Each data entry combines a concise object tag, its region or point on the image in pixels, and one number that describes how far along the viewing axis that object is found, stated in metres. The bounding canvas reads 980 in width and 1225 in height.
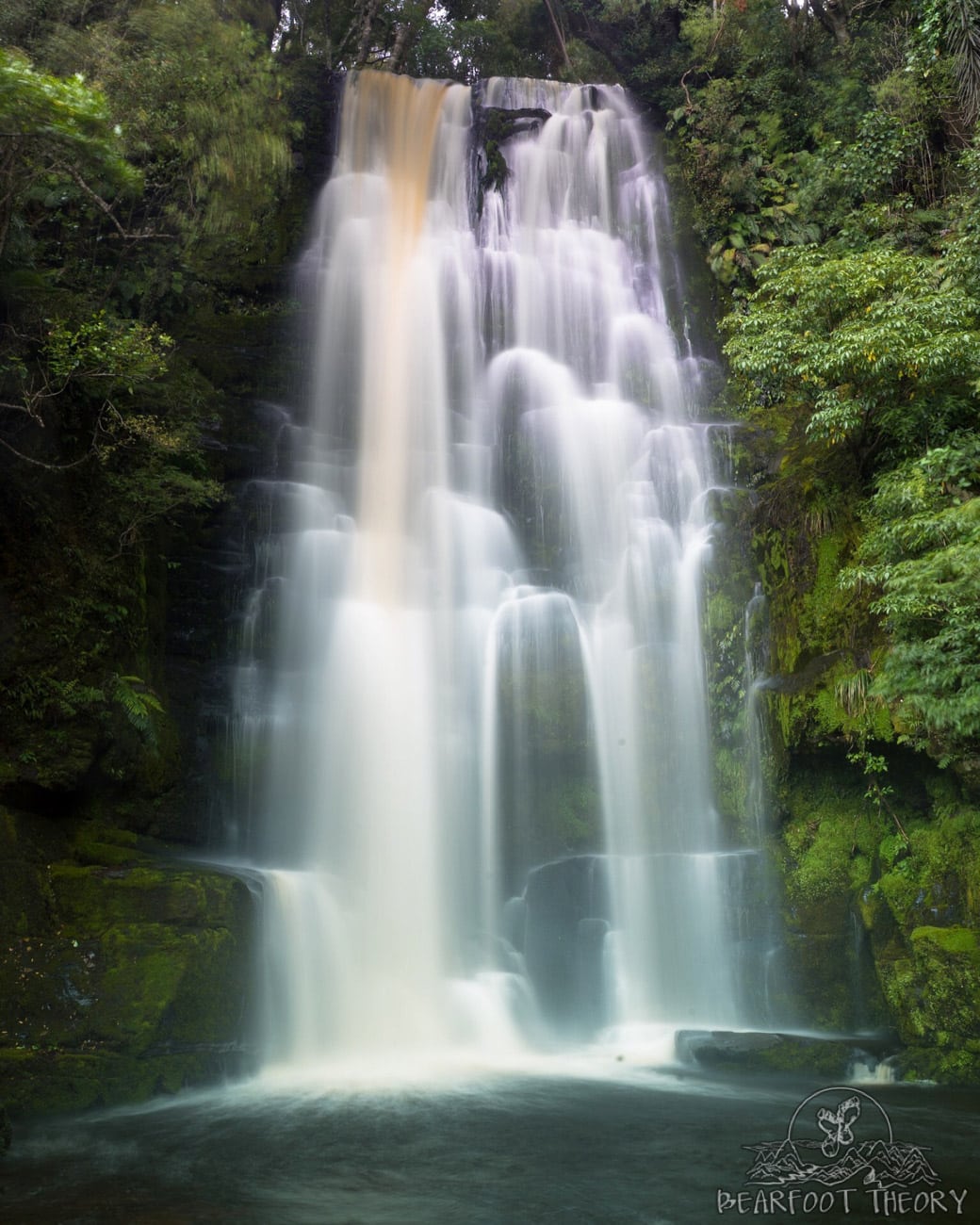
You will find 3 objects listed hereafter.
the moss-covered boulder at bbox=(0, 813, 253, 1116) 8.13
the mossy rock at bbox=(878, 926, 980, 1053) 9.31
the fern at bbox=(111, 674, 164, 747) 10.57
